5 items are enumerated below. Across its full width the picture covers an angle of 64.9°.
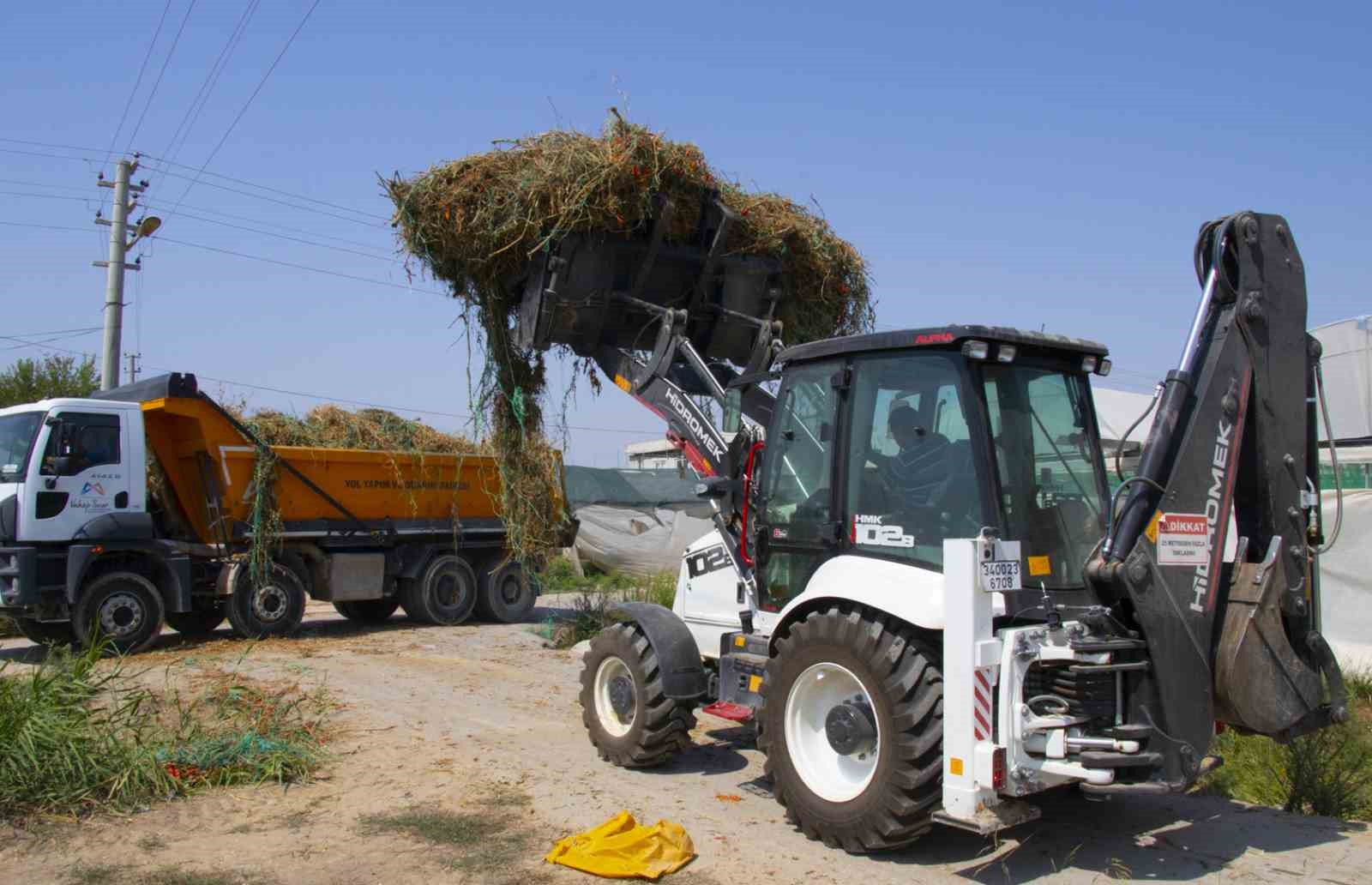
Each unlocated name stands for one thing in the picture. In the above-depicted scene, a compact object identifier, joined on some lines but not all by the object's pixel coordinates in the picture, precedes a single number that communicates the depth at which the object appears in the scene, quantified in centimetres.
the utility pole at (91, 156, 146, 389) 1895
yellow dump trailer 1053
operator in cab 515
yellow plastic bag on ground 475
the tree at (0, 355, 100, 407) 2684
